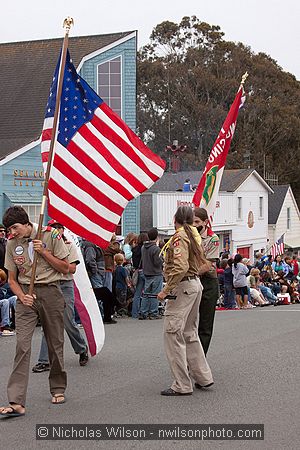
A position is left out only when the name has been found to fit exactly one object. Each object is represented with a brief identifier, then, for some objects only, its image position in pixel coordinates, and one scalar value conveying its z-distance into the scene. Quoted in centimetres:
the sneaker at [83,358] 953
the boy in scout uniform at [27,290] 697
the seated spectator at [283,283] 2533
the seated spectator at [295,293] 2609
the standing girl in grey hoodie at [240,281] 2027
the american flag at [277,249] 3045
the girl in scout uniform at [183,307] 763
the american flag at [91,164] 822
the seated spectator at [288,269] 2807
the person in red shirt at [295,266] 2911
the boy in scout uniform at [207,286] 856
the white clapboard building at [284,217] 4769
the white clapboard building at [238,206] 3789
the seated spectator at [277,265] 2770
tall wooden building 2264
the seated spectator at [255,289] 2256
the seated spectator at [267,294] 2342
